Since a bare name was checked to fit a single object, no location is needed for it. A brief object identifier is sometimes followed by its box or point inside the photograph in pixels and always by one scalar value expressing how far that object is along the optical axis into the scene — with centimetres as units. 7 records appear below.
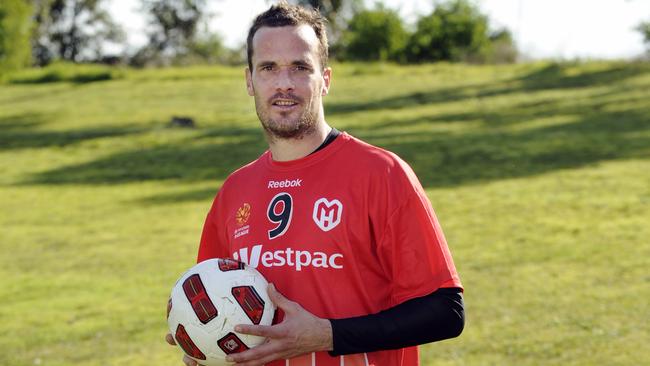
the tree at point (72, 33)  8581
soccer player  379
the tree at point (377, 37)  6538
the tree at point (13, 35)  4484
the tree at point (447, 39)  6588
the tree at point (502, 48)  6756
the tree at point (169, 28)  8881
